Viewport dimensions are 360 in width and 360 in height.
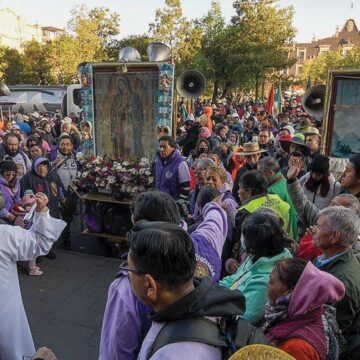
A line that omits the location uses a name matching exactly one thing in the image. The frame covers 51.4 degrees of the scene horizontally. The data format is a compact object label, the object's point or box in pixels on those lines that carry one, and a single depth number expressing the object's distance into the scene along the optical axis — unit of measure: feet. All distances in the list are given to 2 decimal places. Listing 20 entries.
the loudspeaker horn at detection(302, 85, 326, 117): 25.36
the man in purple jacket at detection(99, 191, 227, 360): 5.90
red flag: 52.95
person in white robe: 8.52
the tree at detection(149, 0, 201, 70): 90.12
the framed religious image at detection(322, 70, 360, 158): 19.43
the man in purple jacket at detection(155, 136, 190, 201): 18.62
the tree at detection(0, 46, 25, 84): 135.85
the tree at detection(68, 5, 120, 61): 105.60
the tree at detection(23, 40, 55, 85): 135.95
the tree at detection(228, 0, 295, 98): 85.25
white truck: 97.81
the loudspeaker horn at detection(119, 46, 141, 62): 24.29
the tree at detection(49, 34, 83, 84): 104.53
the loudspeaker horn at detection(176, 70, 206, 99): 30.63
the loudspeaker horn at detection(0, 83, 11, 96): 50.08
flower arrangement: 19.30
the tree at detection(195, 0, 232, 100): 92.12
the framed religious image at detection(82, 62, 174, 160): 22.41
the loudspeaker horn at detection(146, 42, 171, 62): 24.70
